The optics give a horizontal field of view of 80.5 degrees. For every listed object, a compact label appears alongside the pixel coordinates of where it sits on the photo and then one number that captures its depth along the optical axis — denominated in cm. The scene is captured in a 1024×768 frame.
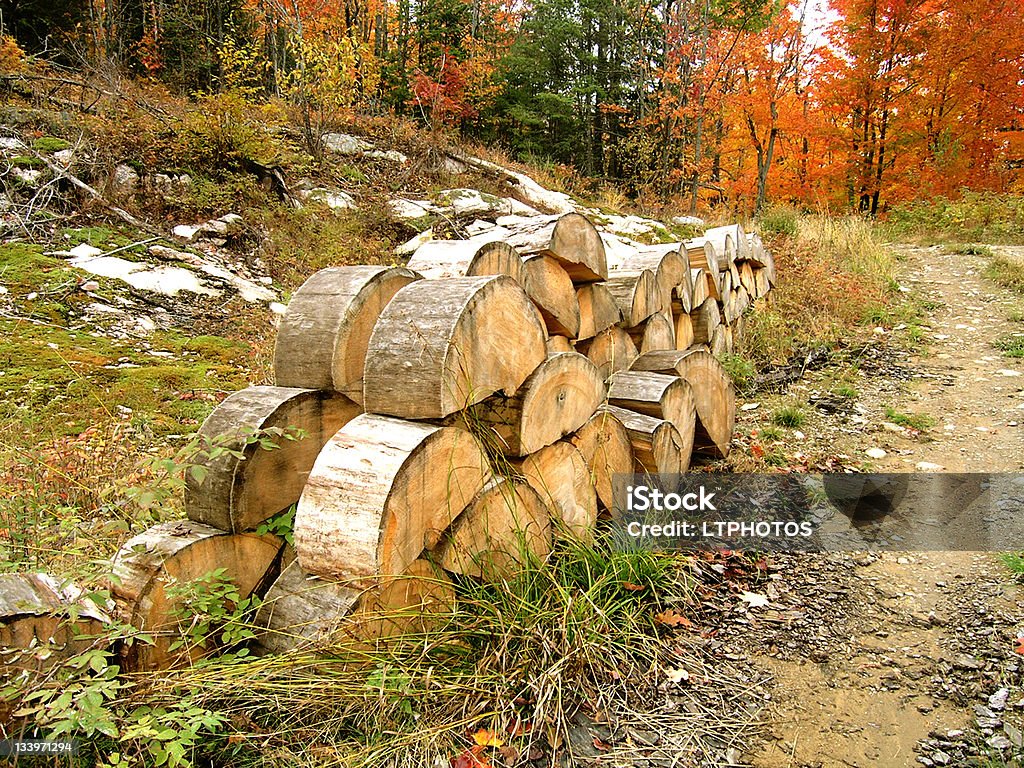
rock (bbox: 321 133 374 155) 904
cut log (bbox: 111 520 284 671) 148
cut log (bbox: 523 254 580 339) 235
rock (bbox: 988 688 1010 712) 162
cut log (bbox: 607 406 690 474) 254
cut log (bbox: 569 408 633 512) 233
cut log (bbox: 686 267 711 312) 420
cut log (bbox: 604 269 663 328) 307
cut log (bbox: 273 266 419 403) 187
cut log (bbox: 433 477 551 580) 173
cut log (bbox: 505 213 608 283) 238
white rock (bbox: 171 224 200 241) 549
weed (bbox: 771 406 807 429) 387
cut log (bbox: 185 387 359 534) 166
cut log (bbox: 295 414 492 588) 145
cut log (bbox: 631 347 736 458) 309
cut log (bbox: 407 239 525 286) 211
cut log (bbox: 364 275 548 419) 162
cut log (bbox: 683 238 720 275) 445
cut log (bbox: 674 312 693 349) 400
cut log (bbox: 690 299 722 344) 435
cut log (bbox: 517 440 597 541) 204
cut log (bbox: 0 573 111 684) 123
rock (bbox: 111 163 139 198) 569
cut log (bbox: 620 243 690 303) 344
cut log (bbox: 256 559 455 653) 147
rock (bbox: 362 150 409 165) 908
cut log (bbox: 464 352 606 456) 188
